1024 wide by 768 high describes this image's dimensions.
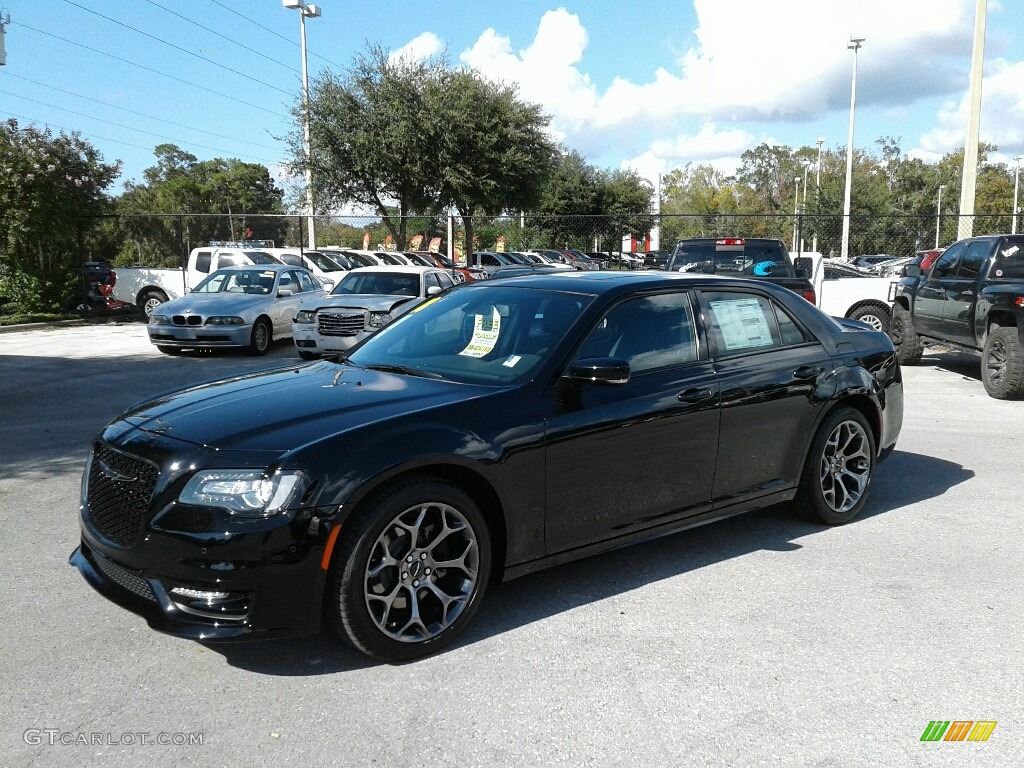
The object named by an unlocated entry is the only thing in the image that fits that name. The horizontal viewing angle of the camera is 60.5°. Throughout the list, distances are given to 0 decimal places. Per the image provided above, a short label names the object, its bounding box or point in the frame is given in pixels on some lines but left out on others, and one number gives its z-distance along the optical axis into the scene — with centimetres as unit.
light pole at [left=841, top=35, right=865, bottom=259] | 4502
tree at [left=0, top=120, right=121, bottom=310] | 1958
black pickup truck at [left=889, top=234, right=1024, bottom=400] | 1041
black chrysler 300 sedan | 338
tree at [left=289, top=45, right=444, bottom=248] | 2894
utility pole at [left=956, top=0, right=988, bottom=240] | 1846
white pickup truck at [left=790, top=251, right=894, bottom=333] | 1545
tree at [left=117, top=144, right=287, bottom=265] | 3070
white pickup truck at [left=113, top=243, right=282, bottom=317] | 2072
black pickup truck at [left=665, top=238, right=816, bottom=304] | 1273
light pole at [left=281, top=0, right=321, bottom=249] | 2986
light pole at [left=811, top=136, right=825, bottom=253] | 6012
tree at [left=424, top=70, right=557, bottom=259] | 2909
